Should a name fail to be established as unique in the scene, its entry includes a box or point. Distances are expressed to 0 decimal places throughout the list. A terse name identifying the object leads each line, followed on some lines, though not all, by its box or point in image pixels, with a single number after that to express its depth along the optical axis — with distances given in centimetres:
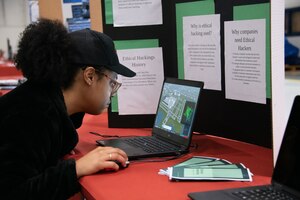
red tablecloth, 101
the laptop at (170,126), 136
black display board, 141
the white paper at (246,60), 135
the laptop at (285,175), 92
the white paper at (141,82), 181
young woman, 106
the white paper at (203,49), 152
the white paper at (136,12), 178
